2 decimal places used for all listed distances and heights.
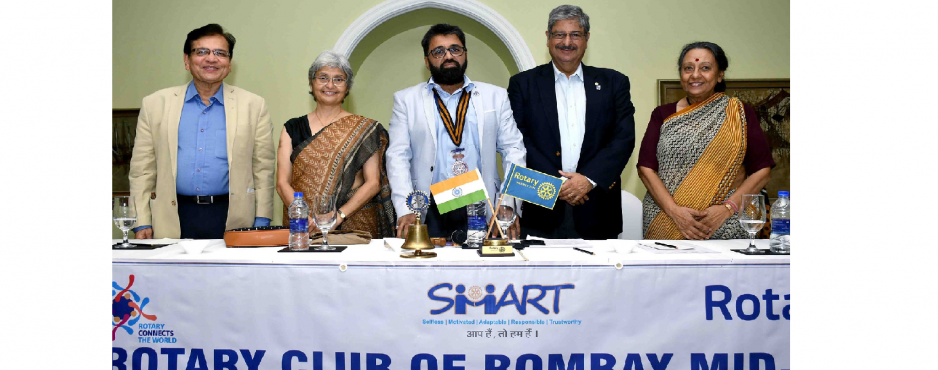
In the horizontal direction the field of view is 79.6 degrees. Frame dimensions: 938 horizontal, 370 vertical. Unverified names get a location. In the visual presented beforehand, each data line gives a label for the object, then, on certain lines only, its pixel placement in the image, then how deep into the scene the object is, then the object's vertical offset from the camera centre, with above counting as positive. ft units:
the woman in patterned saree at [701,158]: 7.12 +0.32
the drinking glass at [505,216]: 5.67 -0.33
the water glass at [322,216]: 5.56 -0.31
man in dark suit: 8.04 +0.84
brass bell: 5.11 -0.51
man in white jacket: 7.70 +0.78
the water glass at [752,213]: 5.41 -0.30
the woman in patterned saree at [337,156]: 7.88 +0.40
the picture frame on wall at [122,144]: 13.52 +0.99
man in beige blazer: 7.48 +0.40
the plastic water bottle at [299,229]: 5.52 -0.44
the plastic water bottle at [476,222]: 5.72 -0.40
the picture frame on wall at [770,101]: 13.61 +1.97
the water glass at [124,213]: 5.69 -0.29
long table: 4.71 -1.10
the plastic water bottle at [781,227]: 5.28 -0.42
